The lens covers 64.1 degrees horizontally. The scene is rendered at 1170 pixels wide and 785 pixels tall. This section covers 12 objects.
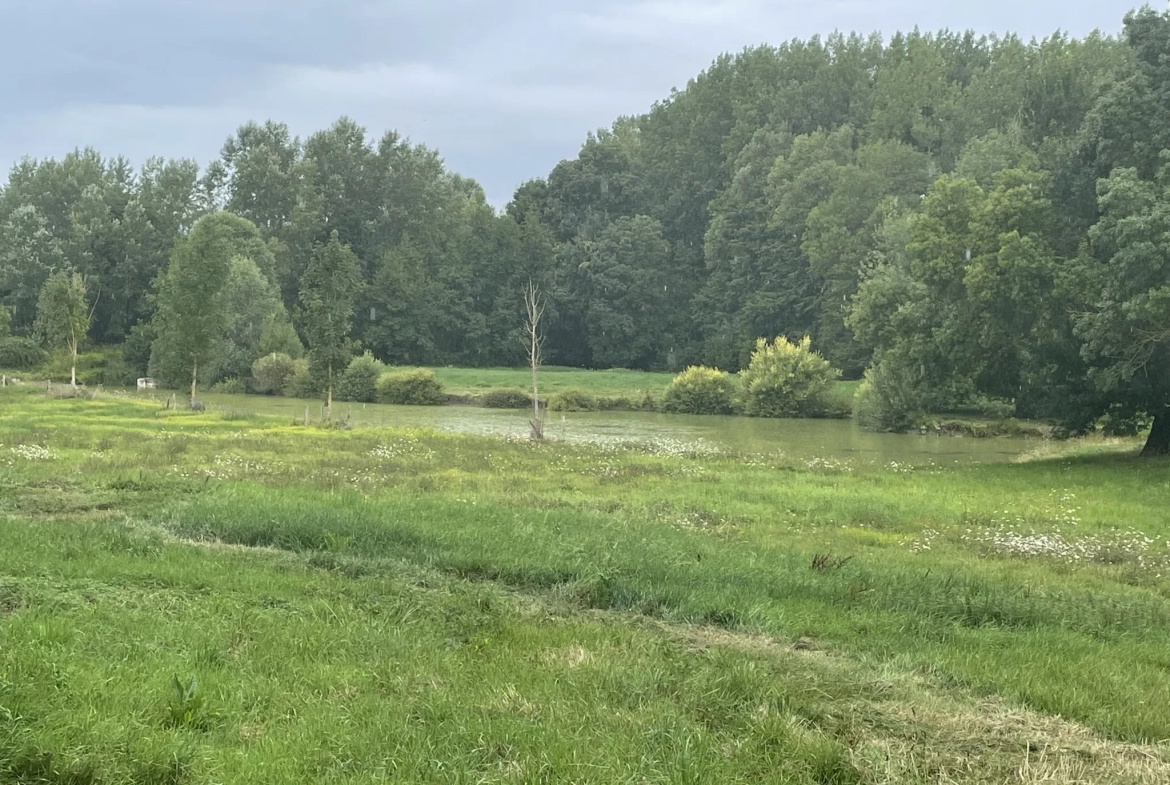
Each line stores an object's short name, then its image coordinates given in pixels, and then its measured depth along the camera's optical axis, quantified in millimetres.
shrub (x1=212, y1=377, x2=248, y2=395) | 66812
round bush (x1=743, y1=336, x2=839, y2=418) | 54750
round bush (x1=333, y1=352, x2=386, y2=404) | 62719
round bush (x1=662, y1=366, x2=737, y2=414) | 58812
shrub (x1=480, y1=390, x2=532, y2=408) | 61344
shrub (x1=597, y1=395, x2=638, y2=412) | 61112
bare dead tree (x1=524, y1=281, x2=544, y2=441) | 33594
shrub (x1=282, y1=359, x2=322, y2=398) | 62522
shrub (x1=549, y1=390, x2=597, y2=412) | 59625
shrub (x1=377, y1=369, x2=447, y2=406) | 62031
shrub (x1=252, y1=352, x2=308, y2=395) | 64688
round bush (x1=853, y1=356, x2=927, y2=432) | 44875
